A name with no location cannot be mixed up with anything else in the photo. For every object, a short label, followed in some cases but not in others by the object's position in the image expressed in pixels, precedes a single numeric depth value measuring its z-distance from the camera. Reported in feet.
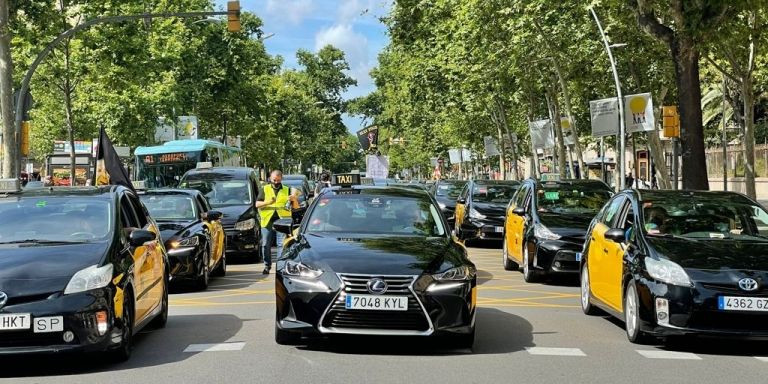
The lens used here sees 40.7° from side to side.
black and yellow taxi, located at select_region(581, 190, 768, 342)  29.12
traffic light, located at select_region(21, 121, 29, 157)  82.38
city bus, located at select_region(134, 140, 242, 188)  131.34
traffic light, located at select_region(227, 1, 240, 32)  81.20
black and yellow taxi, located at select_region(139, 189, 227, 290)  47.50
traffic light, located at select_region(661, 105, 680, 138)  72.33
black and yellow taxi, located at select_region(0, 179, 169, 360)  24.72
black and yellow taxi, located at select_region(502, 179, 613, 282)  50.26
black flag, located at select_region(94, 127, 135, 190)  53.06
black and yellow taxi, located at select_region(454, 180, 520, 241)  81.35
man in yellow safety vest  55.88
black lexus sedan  27.55
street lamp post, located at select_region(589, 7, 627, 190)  104.57
